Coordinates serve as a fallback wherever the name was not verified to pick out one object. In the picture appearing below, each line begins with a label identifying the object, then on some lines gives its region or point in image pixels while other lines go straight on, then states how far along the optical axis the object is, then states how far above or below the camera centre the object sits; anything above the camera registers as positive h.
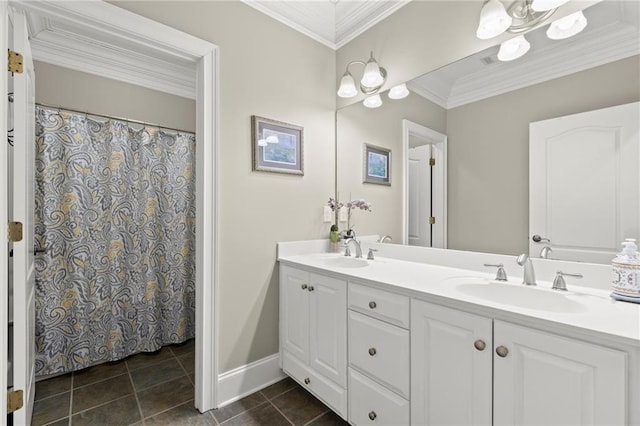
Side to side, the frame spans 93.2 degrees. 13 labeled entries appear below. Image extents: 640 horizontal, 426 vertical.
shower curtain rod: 2.16 +0.75
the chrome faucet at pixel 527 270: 1.30 -0.25
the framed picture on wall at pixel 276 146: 1.95 +0.45
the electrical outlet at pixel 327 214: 2.34 -0.02
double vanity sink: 0.84 -0.48
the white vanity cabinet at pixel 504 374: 0.82 -0.51
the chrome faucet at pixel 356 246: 2.12 -0.26
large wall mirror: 1.22 +0.50
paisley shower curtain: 2.09 -0.21
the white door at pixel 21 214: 1.34 -0.01
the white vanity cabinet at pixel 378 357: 1.28 -0.66
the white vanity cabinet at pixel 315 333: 1.58 -0.70
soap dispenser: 1.04 -0.22
